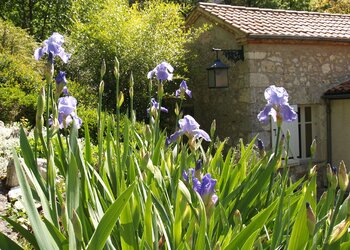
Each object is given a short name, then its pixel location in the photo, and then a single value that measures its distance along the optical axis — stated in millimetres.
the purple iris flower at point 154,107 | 2582
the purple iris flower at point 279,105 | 1707
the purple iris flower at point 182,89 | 2811
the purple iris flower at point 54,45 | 1751
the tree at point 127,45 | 7844
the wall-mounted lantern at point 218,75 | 7363
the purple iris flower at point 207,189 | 1354
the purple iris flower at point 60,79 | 1738
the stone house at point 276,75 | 7750
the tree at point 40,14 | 12664
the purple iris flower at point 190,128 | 1989
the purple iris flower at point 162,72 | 2711
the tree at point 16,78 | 6074
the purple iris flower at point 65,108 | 1793
